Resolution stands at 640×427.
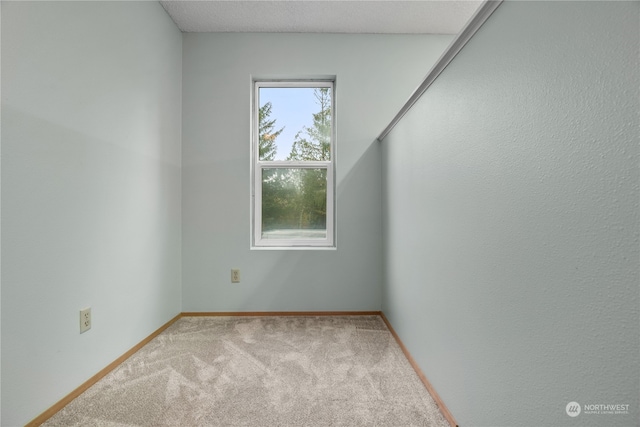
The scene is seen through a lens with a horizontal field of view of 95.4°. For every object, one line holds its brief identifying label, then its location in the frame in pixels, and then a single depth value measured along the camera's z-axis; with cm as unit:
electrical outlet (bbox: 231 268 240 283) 240
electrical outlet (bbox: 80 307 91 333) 136
